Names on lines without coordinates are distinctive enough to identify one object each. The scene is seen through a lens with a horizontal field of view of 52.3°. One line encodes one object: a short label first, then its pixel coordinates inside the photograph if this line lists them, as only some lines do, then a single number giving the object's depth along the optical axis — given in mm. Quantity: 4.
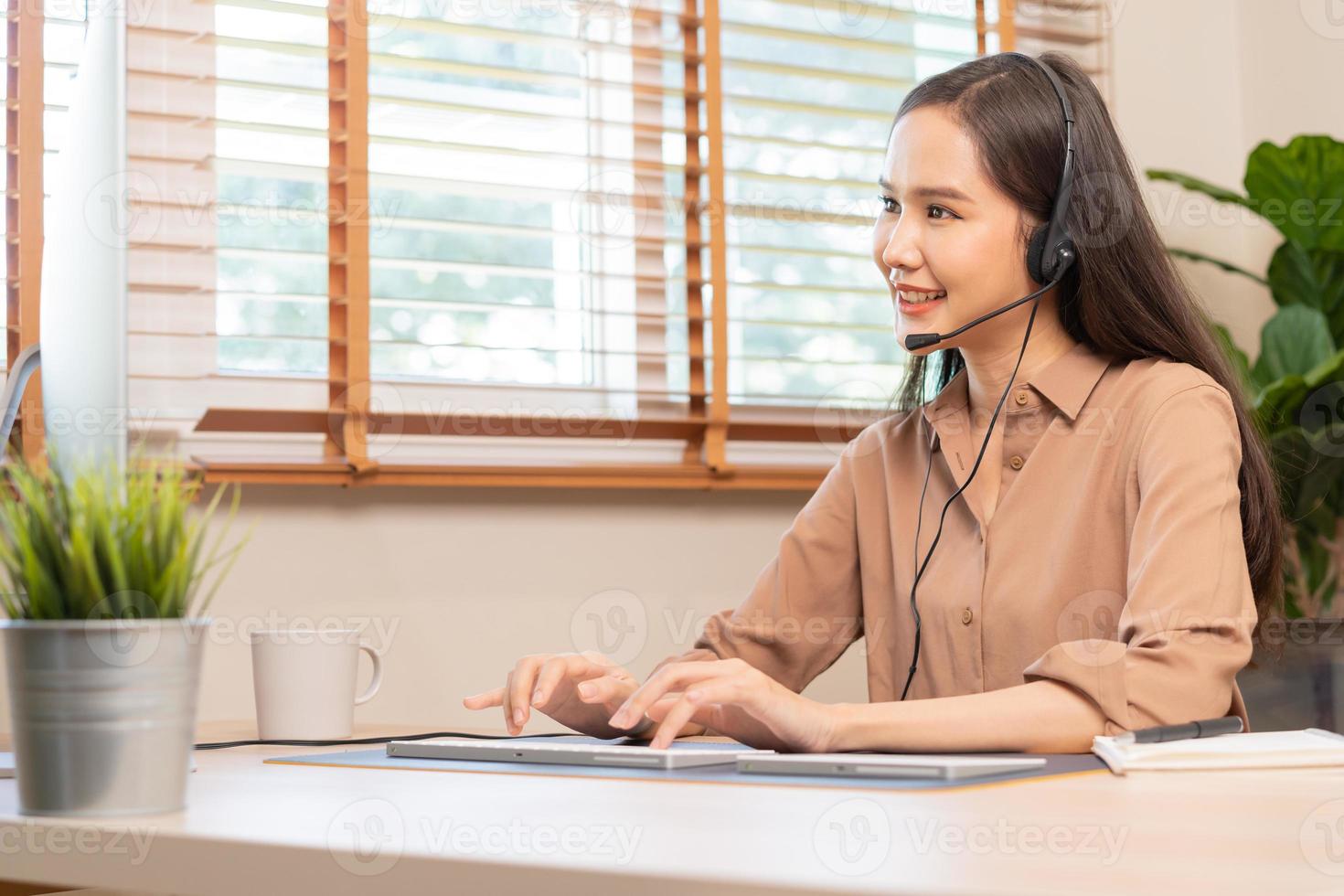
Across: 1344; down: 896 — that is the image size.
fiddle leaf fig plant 2439
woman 1258
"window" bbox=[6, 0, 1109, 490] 2008
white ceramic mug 1269
